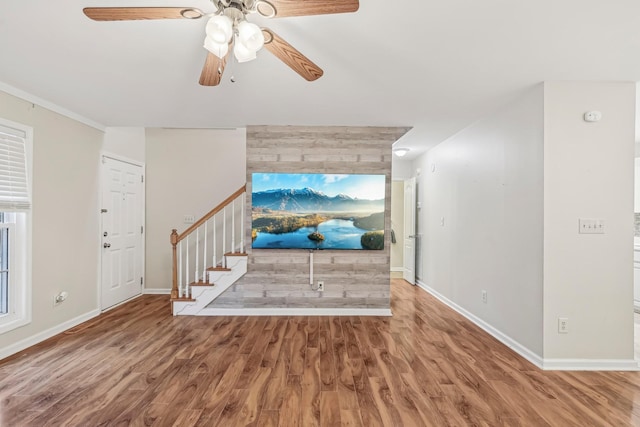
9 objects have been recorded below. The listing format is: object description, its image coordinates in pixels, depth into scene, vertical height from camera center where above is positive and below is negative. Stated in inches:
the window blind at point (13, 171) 112.8 +14.7
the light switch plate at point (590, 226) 106.6 -3.6
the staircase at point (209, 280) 160.1 -35.4
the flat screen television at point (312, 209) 162.9 +2.3
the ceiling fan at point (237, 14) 57.2 +37.4
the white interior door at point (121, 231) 168.1 -11.3
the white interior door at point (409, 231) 238.2 -13.9
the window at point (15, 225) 113.7 -5.5
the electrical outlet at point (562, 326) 106.4 -37.5
